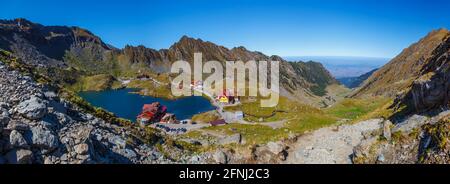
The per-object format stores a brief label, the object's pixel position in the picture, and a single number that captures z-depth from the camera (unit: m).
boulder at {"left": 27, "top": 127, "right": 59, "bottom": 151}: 19.17
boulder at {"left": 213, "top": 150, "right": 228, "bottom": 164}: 26.66
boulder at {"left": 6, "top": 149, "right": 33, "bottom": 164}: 17.41
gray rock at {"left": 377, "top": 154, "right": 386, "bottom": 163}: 25.57
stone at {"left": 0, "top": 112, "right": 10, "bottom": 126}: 18.58
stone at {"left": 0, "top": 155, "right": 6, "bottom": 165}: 16.96
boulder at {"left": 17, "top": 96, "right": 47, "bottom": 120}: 20.94
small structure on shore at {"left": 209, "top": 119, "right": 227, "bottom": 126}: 123.63
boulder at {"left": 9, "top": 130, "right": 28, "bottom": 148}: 17.98
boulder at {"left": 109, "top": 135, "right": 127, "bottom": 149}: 25.72
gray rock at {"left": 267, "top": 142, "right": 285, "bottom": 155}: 28.48
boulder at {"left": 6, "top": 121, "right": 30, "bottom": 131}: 18.80
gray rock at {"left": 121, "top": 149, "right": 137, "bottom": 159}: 24.95
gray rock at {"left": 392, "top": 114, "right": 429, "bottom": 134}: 28.81
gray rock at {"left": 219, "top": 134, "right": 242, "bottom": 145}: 51.45
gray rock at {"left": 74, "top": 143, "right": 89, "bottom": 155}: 19.97
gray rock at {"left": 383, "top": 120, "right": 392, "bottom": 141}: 27.70
